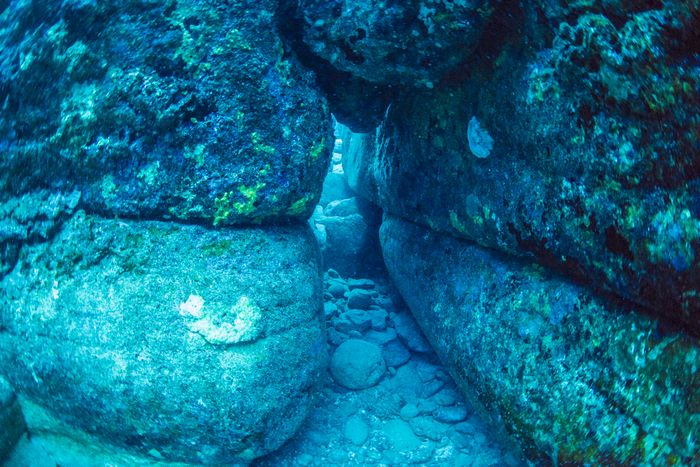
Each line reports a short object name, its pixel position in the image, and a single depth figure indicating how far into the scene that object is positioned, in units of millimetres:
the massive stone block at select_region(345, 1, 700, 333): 1313
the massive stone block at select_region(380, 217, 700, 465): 1492
